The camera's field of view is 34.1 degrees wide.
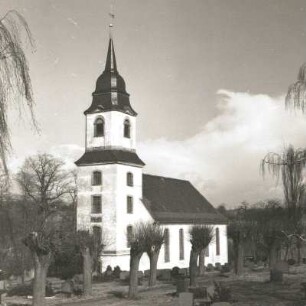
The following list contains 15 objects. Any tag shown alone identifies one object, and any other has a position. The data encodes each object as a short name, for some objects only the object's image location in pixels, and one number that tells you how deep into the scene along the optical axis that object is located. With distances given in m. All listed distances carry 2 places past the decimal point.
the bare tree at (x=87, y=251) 30.30
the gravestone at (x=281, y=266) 33.56
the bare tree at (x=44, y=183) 57.41
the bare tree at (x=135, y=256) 28.41
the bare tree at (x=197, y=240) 34.50
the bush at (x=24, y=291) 30.30
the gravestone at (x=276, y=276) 33.11
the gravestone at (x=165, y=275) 38.78
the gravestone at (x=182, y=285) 26.31
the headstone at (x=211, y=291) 21.65
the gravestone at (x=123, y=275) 38.44
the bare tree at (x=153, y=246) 34.42
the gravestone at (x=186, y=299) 20.38
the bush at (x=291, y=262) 50.14
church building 45.53
